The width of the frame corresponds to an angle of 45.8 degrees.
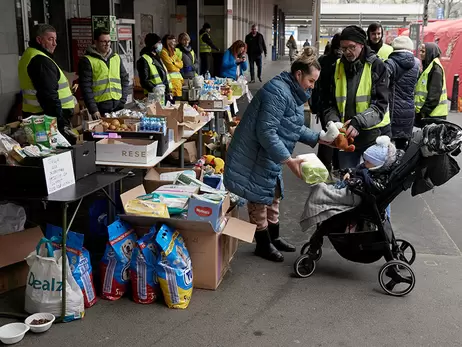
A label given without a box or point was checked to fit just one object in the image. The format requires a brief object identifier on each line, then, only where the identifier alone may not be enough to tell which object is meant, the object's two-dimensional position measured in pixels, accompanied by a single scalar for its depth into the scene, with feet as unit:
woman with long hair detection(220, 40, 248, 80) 33.45
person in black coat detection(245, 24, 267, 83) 62.54
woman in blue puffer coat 12.39
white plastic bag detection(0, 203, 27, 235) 12.55
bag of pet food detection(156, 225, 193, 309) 11.27
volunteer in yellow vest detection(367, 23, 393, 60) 19.42
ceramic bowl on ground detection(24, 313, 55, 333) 10.35
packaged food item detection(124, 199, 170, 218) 12.09
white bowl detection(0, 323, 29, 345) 10.03
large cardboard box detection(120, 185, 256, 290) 11.96
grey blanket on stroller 12.53
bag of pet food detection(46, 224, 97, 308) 11.03
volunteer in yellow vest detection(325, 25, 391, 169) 13.92
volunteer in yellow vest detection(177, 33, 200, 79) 33.63
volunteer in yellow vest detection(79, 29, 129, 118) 18.71
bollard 44.18
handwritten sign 10.60
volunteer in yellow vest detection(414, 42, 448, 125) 21.63
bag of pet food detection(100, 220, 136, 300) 11.50
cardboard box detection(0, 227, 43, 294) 11.93
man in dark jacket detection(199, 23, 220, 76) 48.62
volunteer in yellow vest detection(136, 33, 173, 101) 24.20
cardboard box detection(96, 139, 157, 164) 13.89
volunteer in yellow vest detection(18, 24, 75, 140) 16.30
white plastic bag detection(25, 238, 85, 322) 10.64
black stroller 11.69
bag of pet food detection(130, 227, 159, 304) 11.46
